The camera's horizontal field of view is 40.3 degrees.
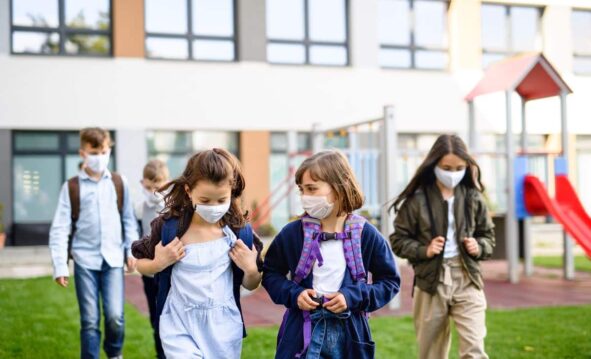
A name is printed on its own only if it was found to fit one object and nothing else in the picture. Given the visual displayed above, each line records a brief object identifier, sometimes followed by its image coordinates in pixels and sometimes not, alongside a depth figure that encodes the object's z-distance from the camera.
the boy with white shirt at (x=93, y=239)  5.60
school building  18.08
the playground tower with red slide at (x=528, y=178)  11.96
